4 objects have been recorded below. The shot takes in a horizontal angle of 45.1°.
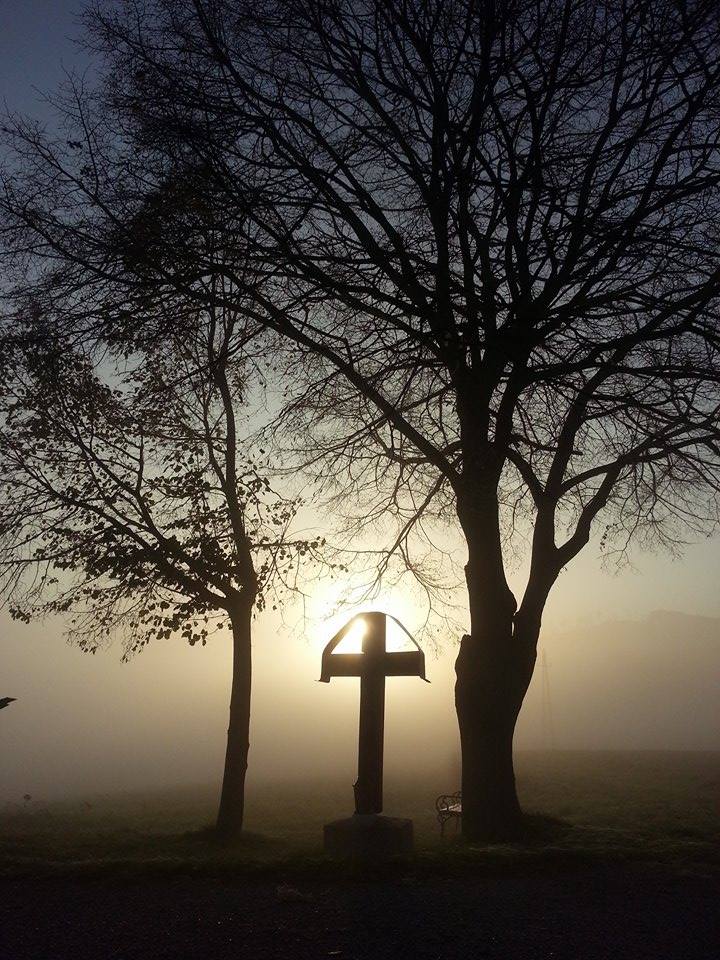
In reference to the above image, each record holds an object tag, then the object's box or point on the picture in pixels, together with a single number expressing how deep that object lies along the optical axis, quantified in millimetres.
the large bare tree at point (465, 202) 9688
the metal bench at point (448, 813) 16688
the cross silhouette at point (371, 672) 9117
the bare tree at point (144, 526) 15672
